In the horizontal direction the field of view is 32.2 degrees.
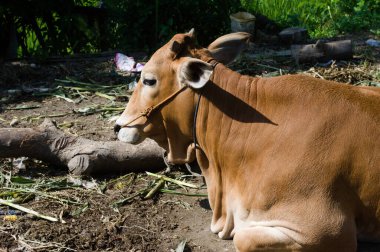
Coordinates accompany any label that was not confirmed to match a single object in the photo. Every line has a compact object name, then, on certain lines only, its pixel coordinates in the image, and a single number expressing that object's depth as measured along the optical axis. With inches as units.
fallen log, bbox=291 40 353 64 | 326.6
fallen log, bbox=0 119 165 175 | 218.2
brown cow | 149.3
